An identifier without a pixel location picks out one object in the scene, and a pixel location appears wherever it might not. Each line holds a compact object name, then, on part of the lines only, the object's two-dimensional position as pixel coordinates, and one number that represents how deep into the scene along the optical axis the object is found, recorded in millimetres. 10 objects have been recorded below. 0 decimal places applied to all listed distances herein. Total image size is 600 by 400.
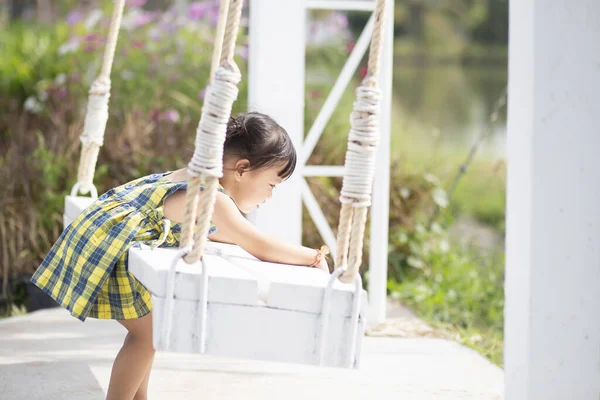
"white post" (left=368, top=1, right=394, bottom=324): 7934
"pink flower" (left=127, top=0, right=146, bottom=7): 12681
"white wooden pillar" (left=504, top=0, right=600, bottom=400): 4324
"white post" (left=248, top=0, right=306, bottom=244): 7578
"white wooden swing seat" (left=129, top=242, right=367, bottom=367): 3631
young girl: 4656
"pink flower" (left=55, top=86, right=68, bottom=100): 11219
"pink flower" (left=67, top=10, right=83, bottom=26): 14475
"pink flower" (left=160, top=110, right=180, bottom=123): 10992
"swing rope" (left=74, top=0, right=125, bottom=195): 6031
